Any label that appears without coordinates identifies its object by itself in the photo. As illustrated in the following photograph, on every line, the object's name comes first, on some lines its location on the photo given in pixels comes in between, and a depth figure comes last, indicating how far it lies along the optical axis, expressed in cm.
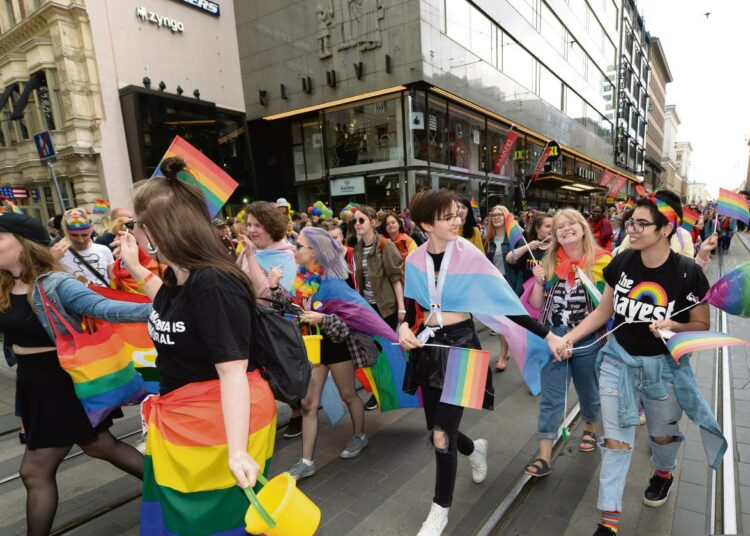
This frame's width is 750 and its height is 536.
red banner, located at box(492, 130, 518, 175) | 1850
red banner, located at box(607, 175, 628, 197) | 1419
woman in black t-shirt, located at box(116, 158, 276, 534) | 154
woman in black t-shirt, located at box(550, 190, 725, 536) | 241
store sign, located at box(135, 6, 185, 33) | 1666
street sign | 673
